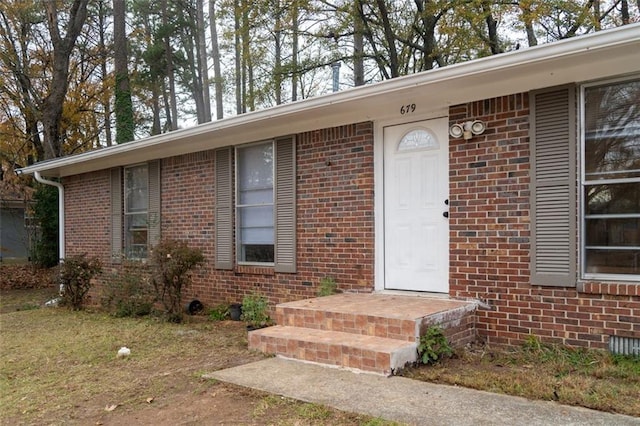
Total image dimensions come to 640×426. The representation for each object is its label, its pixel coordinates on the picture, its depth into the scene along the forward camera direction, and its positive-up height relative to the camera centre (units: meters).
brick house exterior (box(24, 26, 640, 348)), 4.29 +0.18
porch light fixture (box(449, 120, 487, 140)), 4.98 +0.87
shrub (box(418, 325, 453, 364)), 4.19 -1.12
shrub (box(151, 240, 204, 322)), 6.96 -0.76
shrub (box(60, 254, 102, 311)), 8.55 -1.04
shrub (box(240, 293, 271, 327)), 6.50 -1.27
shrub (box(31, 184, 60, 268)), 13.64 -0.29
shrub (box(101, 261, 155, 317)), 7.75 -1.24
